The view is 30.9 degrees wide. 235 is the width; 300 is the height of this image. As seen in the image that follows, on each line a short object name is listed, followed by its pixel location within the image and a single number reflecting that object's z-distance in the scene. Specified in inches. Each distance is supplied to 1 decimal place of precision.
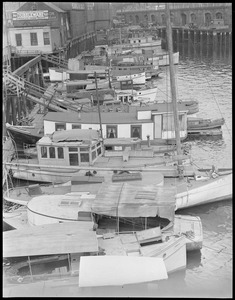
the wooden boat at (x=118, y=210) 589.3
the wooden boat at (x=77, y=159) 797.2
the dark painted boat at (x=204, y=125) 1203.2
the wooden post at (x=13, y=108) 1206.3
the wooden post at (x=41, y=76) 1899.6
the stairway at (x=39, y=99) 1160.5
